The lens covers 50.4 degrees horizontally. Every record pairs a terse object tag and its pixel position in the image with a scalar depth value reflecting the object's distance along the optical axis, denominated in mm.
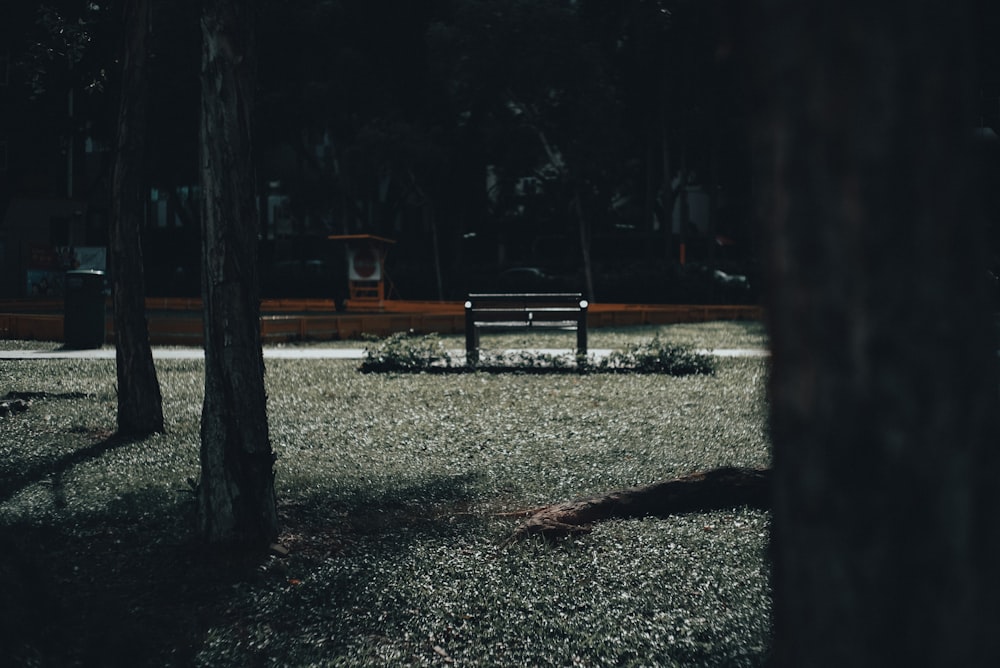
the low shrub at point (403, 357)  14281
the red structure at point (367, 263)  30797
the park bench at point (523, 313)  15227
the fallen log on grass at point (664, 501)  5887
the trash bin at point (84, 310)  18047
